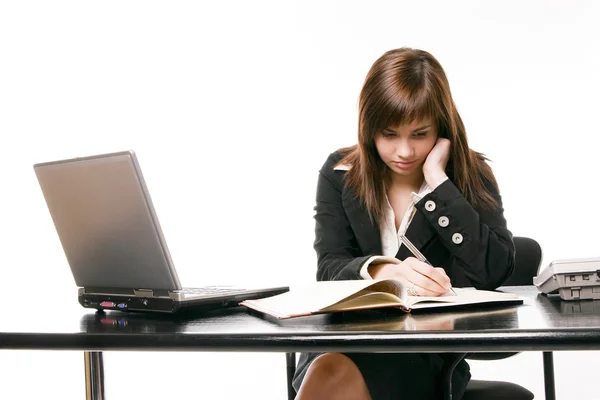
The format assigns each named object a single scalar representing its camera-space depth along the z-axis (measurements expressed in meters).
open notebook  2.14
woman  2.66
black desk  1.97
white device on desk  2.25
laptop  2.26
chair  2.41
